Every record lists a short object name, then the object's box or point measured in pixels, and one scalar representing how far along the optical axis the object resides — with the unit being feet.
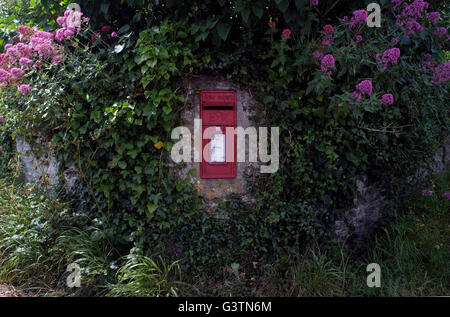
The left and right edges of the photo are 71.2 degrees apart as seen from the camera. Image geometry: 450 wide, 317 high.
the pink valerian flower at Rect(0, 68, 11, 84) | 10.66
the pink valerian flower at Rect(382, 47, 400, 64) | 9.72
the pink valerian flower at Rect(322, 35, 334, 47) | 10.07
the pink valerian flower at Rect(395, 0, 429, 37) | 10.21
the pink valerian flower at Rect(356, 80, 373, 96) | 9.72
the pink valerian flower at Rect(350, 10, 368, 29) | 9.65
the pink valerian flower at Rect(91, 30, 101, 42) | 10.86
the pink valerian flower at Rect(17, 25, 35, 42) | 10.85
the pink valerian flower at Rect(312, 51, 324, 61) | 10.09
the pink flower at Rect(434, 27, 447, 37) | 11.17
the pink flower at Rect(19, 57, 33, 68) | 10.19
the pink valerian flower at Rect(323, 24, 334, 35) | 10.02
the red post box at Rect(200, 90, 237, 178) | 10.82
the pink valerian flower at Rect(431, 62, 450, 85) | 11.41
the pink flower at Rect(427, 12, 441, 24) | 11.05
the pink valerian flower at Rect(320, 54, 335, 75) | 9.65
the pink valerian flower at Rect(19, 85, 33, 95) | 10.34
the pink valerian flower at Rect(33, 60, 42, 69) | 10.65
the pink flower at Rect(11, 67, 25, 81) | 10.53
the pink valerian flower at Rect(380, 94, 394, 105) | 10.07
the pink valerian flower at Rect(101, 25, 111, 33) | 11.29
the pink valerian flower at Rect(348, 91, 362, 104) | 9.91
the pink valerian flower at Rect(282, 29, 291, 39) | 10.02
